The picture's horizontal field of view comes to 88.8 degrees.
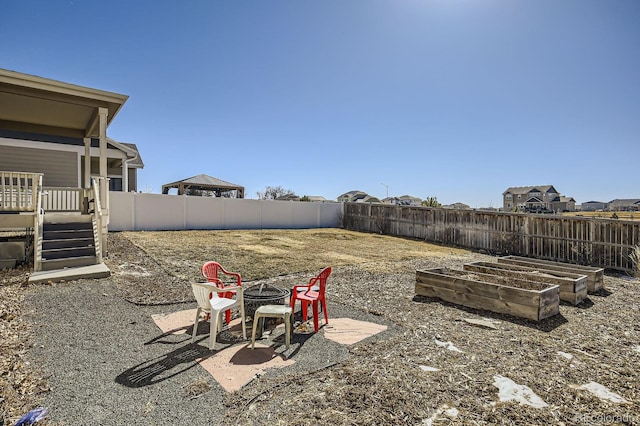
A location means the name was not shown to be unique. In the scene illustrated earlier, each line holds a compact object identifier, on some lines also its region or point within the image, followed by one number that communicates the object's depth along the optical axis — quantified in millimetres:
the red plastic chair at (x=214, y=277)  4055
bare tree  48322
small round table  3482
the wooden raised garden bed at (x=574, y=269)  6258
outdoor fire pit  3918
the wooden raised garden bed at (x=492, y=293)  4535
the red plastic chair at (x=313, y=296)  4086
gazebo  19391
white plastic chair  3412
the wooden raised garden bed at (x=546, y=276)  5406
